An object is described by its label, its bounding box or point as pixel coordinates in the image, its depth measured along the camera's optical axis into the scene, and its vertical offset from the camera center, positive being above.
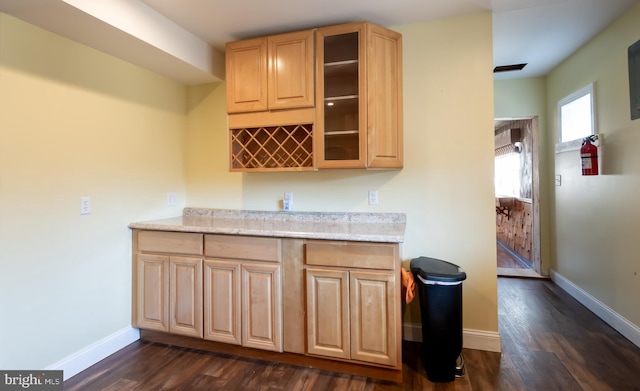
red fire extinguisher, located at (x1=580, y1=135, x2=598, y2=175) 2.61 +0.34
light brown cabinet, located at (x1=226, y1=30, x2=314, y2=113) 2.20 +0.96
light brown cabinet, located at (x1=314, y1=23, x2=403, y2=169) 2.10 +0.73
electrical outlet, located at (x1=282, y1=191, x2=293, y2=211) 2.59 -0.01
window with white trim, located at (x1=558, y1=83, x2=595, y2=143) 2.80 +0.81
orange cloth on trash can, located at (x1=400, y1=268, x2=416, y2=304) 1.93 -0.56
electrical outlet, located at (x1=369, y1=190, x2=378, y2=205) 2.40 +0.01
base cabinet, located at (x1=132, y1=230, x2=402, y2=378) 1.82 -0.63
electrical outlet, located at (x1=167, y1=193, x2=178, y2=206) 2.71 +0.02
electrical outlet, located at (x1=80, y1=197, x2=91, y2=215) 2.03 -0.02
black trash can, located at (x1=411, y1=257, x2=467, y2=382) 1.83 -0.75
